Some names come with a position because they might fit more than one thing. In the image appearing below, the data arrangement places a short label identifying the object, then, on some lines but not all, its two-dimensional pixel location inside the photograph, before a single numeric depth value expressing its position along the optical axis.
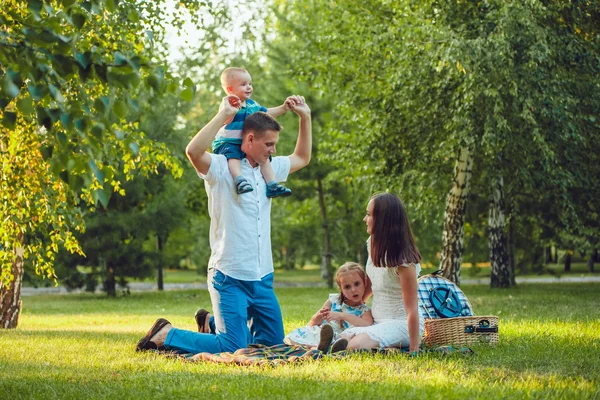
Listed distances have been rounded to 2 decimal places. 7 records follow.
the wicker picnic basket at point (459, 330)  7.34
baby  7.09
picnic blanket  6.27
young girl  7.32
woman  6.59
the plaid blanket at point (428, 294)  7.77
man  6.82
